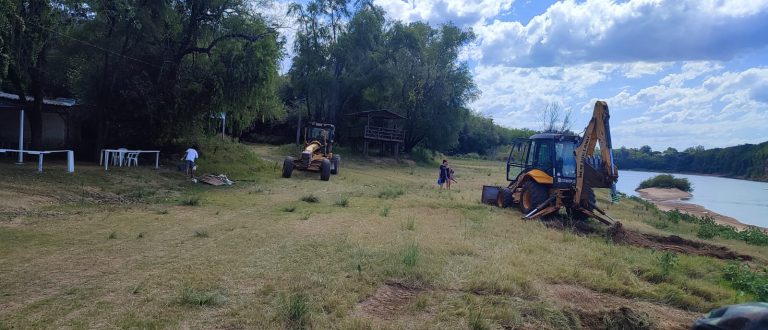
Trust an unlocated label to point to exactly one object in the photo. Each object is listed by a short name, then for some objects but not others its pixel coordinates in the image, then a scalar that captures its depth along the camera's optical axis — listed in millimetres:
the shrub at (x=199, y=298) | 5457
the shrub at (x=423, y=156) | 53938
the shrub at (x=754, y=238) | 14172
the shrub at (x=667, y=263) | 7852
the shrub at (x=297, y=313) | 4921
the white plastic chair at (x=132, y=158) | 20744
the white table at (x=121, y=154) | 18734
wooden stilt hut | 46844
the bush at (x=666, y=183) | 45809
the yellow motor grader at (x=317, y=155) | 23969
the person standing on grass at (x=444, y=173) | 22812
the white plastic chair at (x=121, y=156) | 19903
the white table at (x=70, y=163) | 16559
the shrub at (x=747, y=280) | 6920
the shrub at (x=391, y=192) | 18031
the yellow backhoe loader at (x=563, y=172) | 13383
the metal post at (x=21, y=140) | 17356
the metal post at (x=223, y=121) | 24645
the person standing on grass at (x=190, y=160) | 19891
